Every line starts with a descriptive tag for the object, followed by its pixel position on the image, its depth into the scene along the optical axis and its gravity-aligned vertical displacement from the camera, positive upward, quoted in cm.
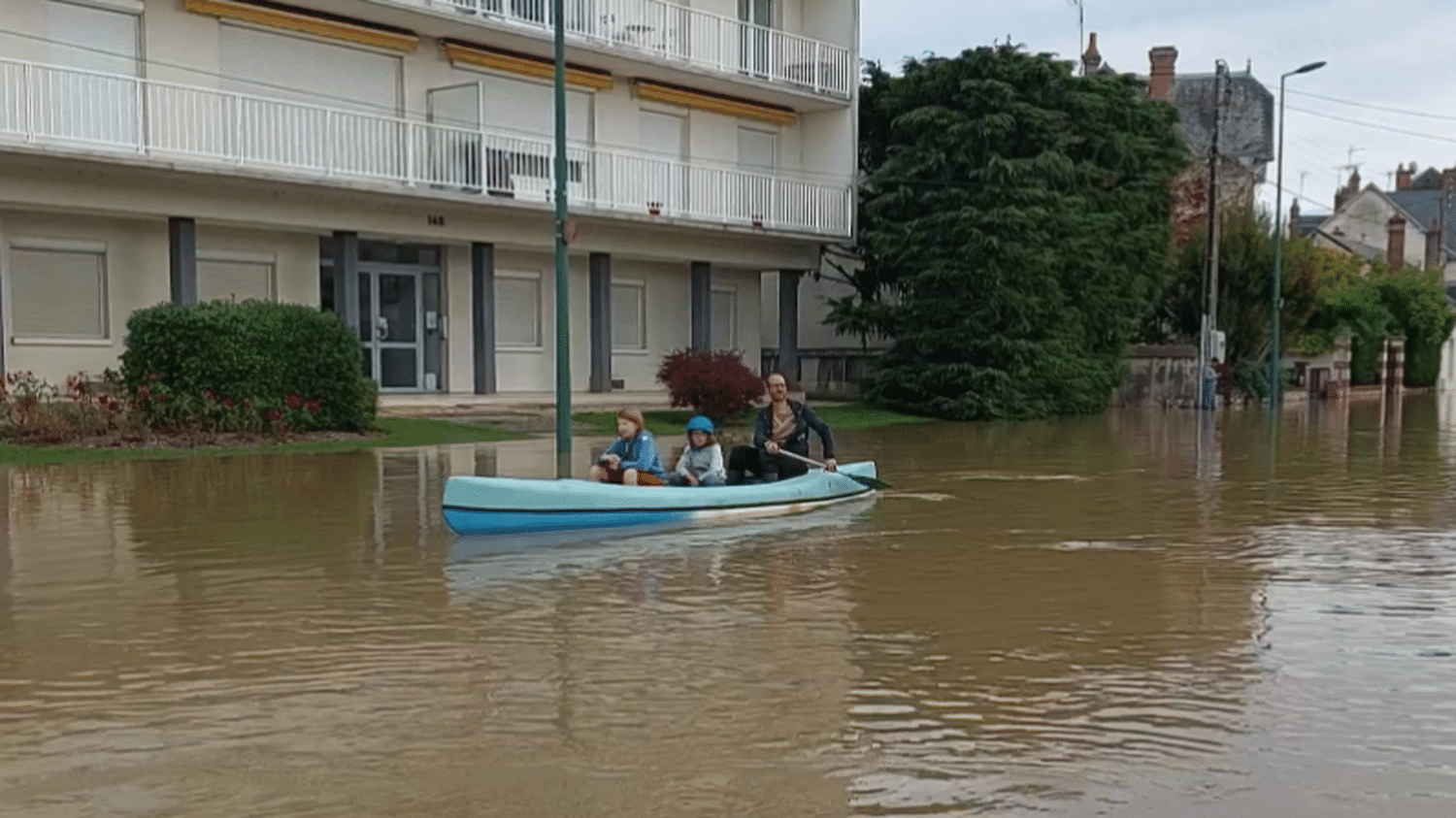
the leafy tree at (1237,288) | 4191 +141
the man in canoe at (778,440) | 1434 -106
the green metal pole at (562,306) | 1738 +36
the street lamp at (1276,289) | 4059 +133
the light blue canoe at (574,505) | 1167 -144
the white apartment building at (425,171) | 2192 +287
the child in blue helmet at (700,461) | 1338 -119
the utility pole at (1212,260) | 3738 +201
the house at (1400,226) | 7962 +653
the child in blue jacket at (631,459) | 1291 -113
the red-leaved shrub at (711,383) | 2466 -83
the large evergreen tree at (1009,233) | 3036 +223
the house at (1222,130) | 4641 +951
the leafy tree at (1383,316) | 5284 +78
